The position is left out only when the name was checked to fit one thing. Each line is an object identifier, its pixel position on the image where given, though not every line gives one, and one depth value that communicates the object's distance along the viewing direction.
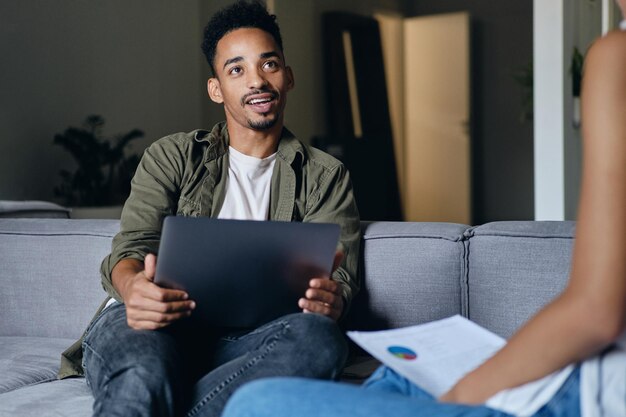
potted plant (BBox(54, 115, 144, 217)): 4.44
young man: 1.36
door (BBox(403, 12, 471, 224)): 7.85
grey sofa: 1.67
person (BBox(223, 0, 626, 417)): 0.74
